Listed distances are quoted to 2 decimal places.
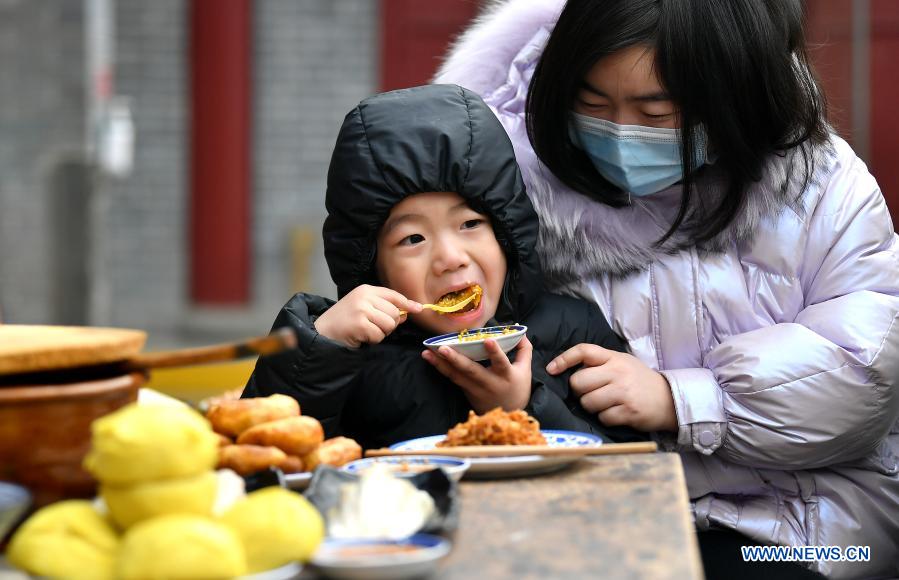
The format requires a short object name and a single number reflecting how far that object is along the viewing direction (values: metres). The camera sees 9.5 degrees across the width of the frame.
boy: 4.82
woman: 4.87
